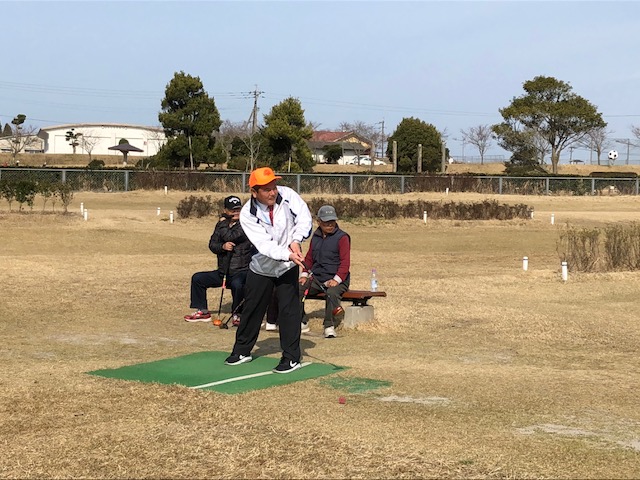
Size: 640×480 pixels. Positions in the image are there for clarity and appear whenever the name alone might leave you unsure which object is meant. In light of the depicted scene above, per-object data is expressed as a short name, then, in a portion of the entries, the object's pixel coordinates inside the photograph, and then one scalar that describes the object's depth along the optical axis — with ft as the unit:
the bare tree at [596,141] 268.17
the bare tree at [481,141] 318.86
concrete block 34.45
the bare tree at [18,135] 277.68
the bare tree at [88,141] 342.97
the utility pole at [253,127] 207.08
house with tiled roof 336.08
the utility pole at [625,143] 300.40
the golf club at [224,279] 35.09
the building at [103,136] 370.94
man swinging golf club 24.71
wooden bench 34.76
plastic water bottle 37.63
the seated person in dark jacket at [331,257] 33.88
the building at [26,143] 322.47
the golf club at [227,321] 34.81
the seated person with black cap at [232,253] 34.40
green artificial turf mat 23.66
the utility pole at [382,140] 339.30
